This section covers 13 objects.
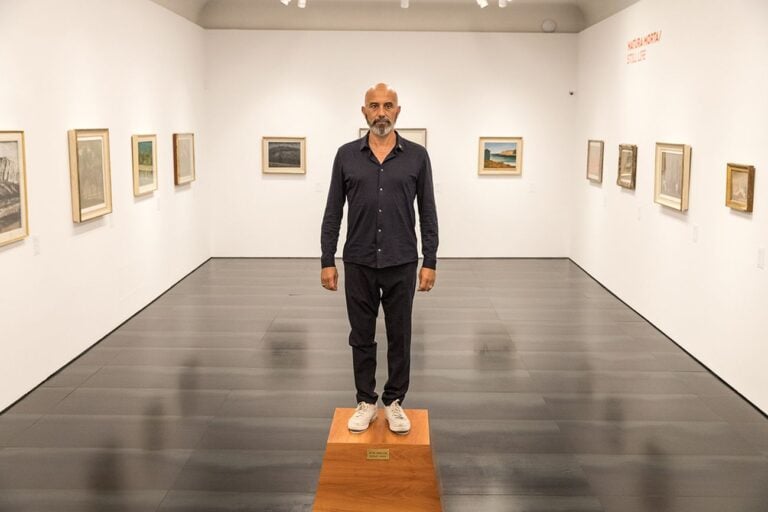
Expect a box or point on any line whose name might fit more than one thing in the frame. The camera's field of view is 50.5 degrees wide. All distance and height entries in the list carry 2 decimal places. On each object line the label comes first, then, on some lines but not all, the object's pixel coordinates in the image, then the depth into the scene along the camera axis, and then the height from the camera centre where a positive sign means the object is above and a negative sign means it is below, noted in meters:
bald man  5.02 -0.50
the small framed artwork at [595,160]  12.79 -0.03
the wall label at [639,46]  10.12 +1.47
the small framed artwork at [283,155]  14.65 +0.05
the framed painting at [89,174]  8.20 -0.17
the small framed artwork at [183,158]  12.36 -0.01
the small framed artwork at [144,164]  10.24 -0.08
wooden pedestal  4.73 -1.85
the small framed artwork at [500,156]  14.74 +0.03
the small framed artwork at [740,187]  7.10 -0.26
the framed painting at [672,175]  8.80 -0.19
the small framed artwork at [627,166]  10.95 -0.11
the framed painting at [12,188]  6.66 -0.26
